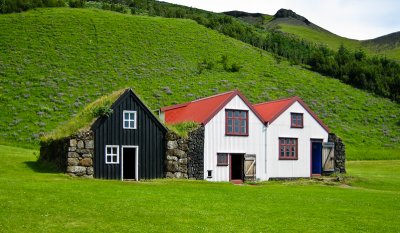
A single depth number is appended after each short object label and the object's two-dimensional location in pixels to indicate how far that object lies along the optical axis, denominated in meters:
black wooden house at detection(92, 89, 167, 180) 34.06
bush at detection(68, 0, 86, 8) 116.25
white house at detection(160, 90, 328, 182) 40.19
